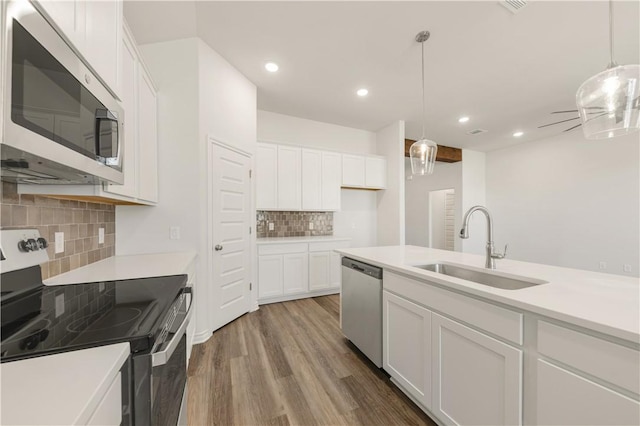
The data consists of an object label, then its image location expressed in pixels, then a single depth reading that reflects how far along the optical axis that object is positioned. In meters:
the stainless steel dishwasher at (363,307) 1.89
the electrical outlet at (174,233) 2.37
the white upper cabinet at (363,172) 4.25
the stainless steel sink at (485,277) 1.38
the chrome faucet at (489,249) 1.55
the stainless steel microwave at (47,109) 0.66
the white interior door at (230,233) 2.56
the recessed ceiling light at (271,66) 2.79
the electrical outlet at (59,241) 1.40
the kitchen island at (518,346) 0.78
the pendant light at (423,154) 2.33
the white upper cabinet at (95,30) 0.83
